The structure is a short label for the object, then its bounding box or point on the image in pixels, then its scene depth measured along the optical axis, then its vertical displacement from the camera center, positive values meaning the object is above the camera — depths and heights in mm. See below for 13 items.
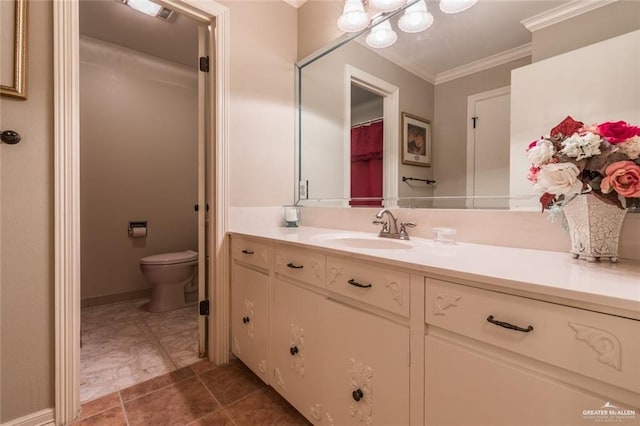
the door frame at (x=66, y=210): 1176 +0
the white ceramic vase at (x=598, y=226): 741 -38
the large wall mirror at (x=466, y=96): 922 +501
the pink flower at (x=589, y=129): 724 +219
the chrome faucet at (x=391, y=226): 1320 -72
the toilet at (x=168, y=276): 2320 -565
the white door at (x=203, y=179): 1677 +190
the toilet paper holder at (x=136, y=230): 2634 -188
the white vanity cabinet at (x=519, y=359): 499 -310
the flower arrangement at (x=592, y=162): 661 +128
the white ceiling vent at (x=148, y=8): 2049 +1539
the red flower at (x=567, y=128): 775 +237
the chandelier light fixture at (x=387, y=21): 1310 +1018
